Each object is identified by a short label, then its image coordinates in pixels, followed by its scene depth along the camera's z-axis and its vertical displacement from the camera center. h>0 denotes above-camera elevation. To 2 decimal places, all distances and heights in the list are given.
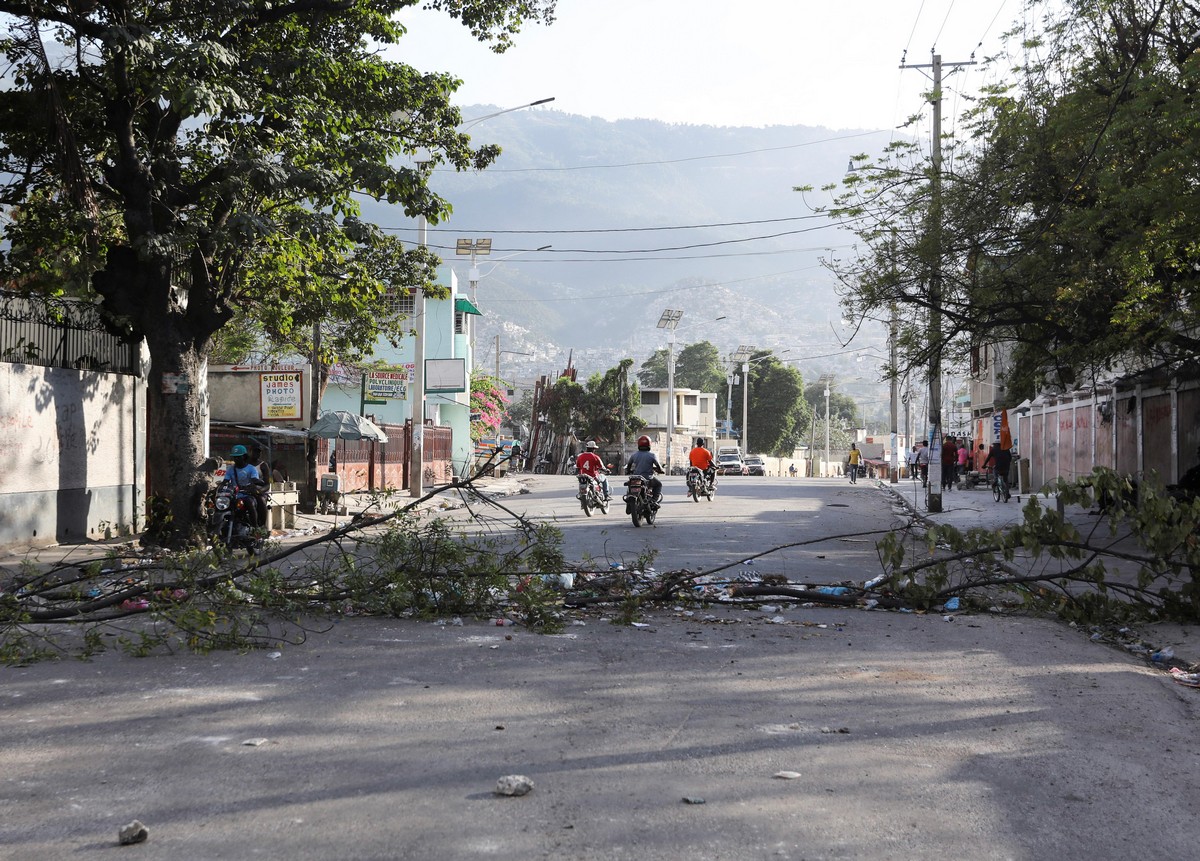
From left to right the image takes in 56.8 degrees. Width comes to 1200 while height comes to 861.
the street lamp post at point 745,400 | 83.16 +4.65
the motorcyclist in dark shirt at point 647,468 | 20.50 -0.13
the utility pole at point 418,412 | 28.09 +1.28
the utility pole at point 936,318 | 19.30 +2.59
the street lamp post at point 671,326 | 72.56 +10.25
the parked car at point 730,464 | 70.94 -0.23
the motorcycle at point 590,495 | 23.53 -0.72
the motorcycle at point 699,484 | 29.56 -0.63
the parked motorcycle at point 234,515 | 15.03 -0.73
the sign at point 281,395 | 27.53 +1.68
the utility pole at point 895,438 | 46.59 +0.95
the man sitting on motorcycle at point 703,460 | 28.34 +0.02
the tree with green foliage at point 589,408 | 66.94 +3.21
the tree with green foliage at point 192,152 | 14.64 +4.49
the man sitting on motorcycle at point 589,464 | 23.42 -0.06
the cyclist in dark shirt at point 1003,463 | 29.36 -0.10
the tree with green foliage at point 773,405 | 98.25 +4.89
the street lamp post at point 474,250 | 55.38 +11.93
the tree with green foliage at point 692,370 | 124.00 +10.43
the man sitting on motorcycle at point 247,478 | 15.27 -0.21
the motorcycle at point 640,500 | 20.23 -0.72
